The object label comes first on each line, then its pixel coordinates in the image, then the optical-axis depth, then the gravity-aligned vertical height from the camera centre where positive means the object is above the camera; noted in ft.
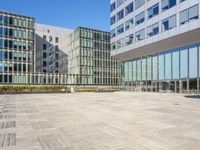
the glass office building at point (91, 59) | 230.07 +27.54
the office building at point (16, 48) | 195.63 +37.03
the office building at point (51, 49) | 252.54 +46.24
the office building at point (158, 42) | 85.75 +22.30
